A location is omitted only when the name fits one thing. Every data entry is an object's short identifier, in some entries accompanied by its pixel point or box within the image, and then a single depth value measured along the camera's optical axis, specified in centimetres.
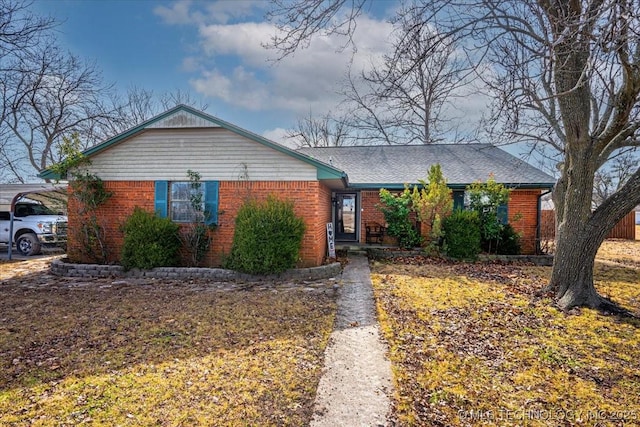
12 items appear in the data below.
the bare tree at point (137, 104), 2200
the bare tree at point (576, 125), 473
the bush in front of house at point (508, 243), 1159
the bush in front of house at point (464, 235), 1055
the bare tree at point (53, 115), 1716
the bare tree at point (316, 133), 2836
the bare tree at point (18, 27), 785
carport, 1104
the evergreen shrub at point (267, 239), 763
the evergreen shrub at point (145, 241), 809
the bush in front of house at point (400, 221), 1162
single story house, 851
